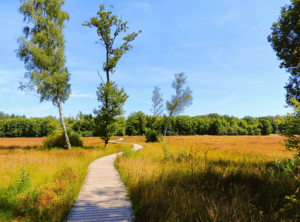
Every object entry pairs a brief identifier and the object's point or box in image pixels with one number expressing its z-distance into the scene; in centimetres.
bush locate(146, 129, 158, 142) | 2955
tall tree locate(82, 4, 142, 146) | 1870
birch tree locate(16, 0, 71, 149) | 1712
